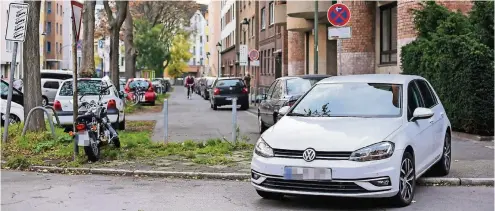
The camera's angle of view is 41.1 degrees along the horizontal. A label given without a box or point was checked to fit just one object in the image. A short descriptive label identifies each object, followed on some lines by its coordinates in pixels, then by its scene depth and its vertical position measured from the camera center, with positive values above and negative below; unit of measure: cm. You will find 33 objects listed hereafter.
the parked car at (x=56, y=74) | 3488 +45
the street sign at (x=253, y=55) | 3169 +129
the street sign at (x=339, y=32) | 1462 +109
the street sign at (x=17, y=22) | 1238 +114
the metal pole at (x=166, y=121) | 1355 -81
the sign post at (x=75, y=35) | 1122 +82
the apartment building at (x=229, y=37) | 7062 +548
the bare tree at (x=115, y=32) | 2989 +236
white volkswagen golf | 686 -67
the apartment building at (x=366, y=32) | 2078 +188
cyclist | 4884 -15
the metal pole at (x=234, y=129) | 1323 -95
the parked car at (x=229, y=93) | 3036 -52
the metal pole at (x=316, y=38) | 2056 +136
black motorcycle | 1060 -81
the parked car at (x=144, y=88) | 3362 -35
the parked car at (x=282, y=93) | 1532 -27
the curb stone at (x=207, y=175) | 900 -137
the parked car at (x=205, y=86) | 4604 -32
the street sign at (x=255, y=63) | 3228 +92
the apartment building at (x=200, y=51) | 14138 +695
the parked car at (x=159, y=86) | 5203 -31
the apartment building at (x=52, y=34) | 8246 +638
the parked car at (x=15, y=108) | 1830 -70
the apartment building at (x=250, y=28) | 5278 +474
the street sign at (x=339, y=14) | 1592 +163
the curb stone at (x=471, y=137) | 1387 -120
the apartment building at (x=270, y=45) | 4138 +252
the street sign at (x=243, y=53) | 3321 +143
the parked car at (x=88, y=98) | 1656 -39
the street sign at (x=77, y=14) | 1123 +117
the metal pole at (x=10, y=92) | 1262 -19
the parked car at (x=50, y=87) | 3362 -23
